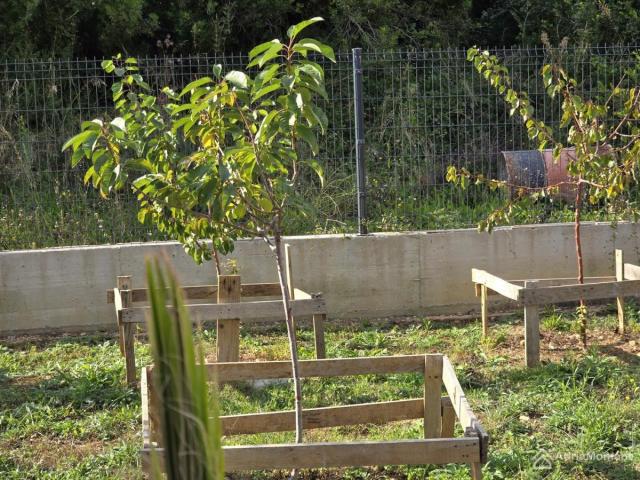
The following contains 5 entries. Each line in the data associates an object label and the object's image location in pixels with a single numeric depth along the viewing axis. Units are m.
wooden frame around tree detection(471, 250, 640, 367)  14.18
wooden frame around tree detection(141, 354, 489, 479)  7.55
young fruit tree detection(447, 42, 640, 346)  14.45
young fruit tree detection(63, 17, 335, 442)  7.70
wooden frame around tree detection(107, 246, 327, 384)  13.72
